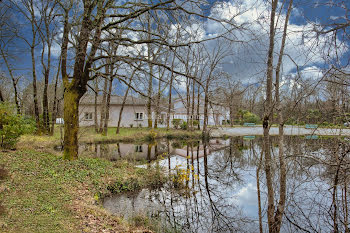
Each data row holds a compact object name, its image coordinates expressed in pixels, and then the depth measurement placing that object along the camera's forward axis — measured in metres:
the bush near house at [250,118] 39.62
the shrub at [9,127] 10.26
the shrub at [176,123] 30.00
